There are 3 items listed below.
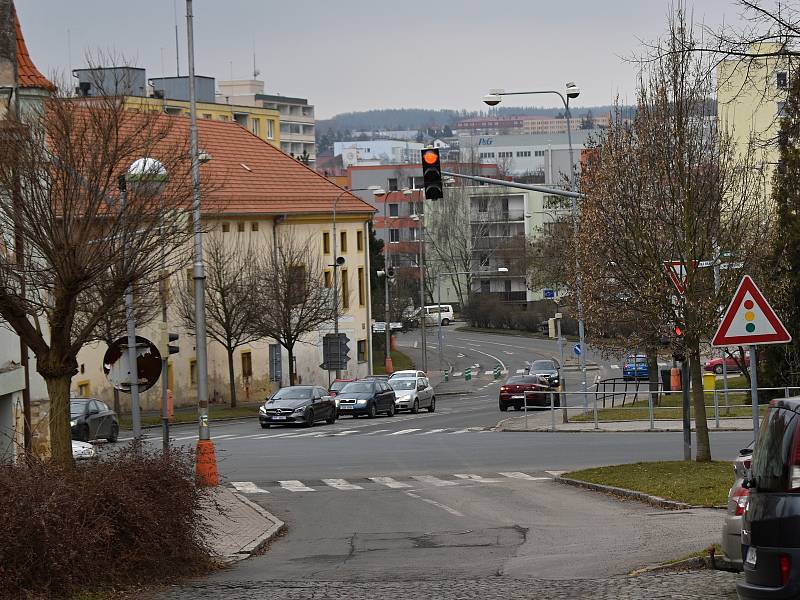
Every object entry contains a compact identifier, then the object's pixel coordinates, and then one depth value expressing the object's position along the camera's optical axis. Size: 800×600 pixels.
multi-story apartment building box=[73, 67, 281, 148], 105.50
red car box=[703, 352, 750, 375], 68.69
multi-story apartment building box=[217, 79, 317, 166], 162.50
